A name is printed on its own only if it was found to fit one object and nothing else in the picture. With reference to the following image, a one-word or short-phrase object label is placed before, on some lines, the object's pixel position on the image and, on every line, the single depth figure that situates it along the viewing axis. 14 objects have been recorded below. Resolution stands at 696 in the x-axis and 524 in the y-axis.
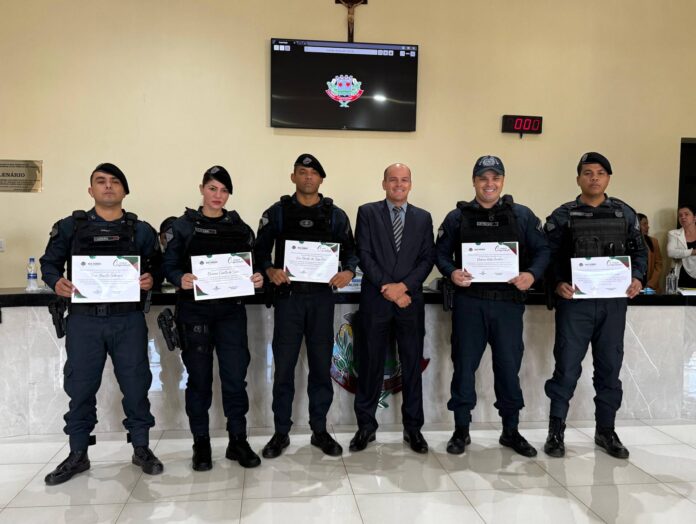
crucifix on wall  4.62
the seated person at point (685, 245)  4.87
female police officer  2.88
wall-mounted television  4.57
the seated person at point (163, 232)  3.75
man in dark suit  3.12
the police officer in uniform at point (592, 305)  3.10
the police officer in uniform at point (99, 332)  2.76
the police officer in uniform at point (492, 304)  3.08
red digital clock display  4.87
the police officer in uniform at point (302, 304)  3.04
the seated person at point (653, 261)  5.04
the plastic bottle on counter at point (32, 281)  3.58
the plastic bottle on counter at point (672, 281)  4.45
